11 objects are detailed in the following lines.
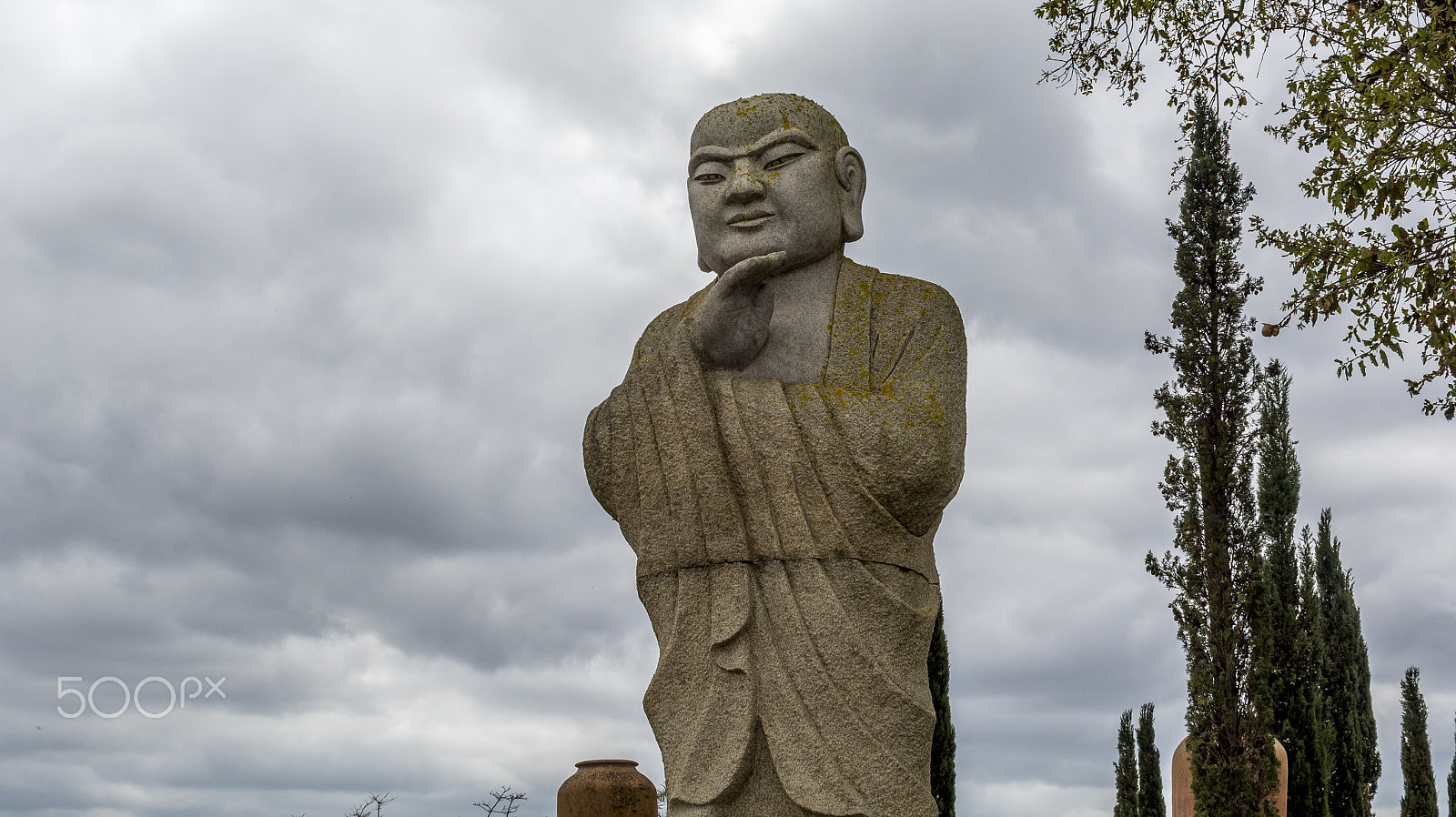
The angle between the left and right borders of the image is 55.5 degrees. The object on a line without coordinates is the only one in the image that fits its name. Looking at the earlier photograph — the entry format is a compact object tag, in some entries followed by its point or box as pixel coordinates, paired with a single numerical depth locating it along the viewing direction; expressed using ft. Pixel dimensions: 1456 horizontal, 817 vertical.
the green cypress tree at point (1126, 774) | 64.03
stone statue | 17.63
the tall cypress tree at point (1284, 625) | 55.93
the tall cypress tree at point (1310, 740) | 59.52
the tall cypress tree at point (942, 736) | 49.44
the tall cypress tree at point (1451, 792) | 77.81
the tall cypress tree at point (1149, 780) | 64.49
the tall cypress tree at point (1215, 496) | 52.39
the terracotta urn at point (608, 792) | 25.03
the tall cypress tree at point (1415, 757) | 76.18
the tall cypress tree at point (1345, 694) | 64.39
